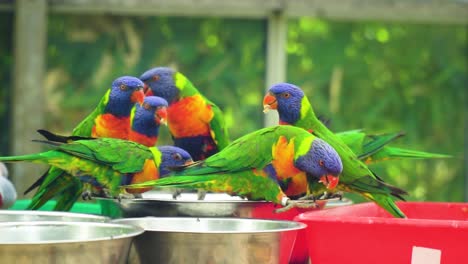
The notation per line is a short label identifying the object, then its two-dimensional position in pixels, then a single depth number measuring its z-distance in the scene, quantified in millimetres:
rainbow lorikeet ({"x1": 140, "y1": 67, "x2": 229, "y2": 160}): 5603
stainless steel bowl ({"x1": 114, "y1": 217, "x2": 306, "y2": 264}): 5018
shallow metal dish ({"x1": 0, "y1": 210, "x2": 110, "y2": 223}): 5179
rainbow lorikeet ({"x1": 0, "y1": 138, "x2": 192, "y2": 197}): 5328
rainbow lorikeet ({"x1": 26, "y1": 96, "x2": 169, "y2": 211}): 5467
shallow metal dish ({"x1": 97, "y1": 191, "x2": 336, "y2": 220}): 5211
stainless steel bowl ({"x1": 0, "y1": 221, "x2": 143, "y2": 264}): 4901
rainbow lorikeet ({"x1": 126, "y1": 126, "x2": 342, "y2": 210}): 5250
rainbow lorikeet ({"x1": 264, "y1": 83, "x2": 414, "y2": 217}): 5313
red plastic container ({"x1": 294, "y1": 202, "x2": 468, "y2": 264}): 5086
